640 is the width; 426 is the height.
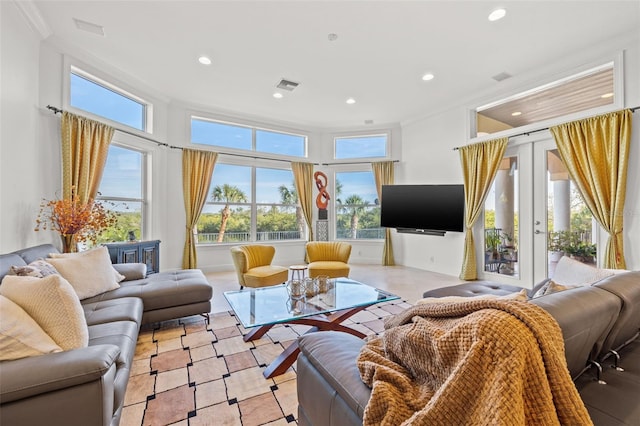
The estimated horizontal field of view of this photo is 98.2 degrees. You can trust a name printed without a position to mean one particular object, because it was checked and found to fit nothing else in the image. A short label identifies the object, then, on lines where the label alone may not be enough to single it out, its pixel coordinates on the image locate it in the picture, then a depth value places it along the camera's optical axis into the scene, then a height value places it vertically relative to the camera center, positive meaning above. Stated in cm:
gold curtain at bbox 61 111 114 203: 341 +78
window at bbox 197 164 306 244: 565 +14
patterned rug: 164 -118
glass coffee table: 212 -81
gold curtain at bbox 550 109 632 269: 323 +60
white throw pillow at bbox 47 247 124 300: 237 -51
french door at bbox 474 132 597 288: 380 -7
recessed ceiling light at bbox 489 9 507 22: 279 +204
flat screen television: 487 +12
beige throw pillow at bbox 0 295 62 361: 122 -55
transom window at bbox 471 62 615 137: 354 +164
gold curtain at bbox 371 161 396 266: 614 +75
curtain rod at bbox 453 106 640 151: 396 +121
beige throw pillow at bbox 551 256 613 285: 189 -43
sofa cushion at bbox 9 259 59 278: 182 -39
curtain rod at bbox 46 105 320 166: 331 +123
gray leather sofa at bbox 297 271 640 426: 95 -64
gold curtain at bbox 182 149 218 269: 512 +50
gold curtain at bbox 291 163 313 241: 630 +63
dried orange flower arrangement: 309 -6
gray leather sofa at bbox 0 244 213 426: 111 -76
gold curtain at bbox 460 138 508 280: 450 +58
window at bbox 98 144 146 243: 415 +37
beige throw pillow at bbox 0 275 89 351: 138 -47
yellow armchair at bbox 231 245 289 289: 363 -77
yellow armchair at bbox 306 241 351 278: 407 -72
